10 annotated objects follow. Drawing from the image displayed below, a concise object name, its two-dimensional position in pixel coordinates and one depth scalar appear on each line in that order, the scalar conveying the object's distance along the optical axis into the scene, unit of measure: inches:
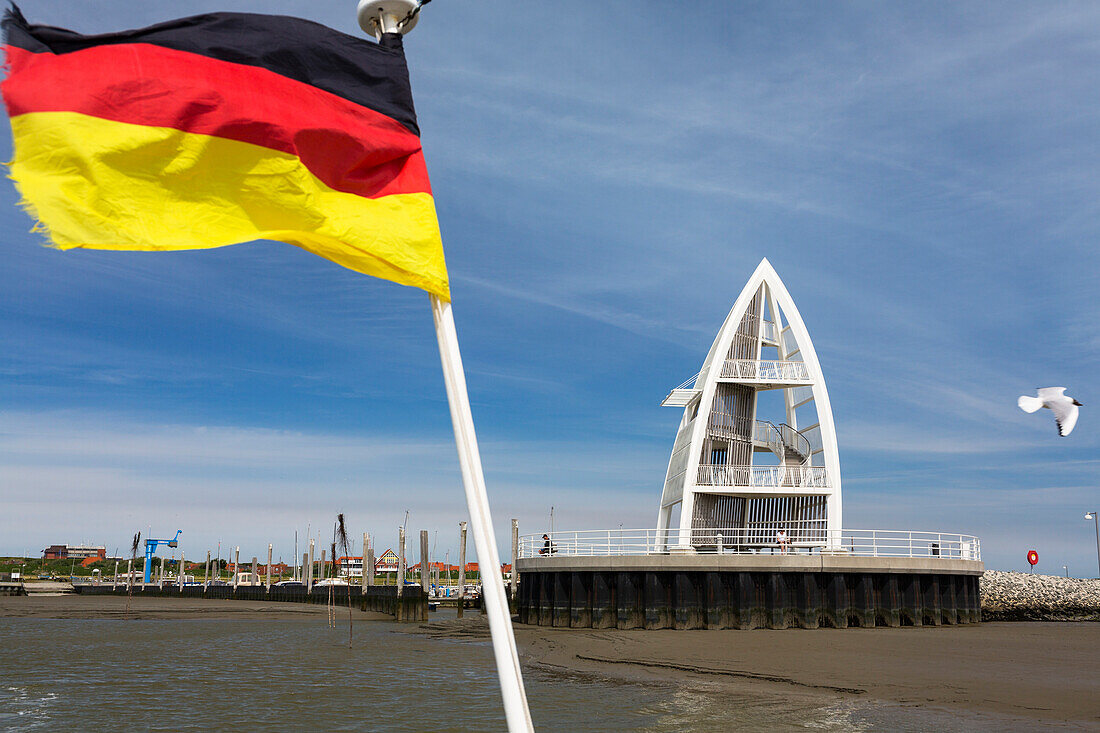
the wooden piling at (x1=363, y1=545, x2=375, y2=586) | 2121.1
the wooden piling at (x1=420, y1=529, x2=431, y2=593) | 1641.2
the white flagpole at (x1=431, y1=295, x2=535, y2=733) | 161.0
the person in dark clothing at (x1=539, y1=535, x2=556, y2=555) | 1134.3
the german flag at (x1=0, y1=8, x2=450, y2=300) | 183.0
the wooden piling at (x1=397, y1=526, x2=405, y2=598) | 1900.8
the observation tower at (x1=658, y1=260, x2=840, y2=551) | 1139.9
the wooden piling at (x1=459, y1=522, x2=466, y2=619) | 1744.6
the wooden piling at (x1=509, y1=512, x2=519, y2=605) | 1696.6
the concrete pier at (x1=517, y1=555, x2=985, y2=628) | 993.5
